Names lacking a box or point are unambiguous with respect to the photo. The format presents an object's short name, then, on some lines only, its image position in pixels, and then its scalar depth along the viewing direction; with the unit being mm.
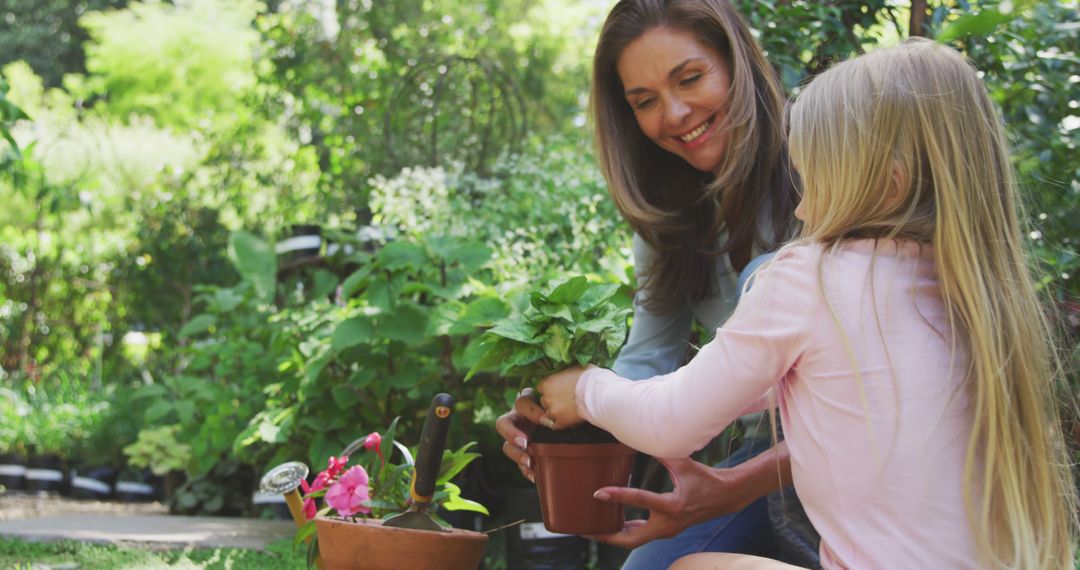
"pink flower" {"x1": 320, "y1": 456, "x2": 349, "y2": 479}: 1738
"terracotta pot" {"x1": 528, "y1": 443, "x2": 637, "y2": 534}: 1592
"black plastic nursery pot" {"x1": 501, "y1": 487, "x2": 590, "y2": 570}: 2697
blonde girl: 1215
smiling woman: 2012
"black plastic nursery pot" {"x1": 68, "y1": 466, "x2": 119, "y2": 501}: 4738
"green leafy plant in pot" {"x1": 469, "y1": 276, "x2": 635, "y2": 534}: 1561
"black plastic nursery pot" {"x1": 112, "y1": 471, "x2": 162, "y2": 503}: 4586
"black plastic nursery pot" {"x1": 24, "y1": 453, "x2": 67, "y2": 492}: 4941
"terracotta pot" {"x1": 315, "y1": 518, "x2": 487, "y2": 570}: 1487
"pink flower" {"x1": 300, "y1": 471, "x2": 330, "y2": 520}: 1718
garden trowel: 1519
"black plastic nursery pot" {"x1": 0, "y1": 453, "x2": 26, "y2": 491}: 5051
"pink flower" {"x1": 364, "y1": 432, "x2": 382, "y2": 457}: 1697
